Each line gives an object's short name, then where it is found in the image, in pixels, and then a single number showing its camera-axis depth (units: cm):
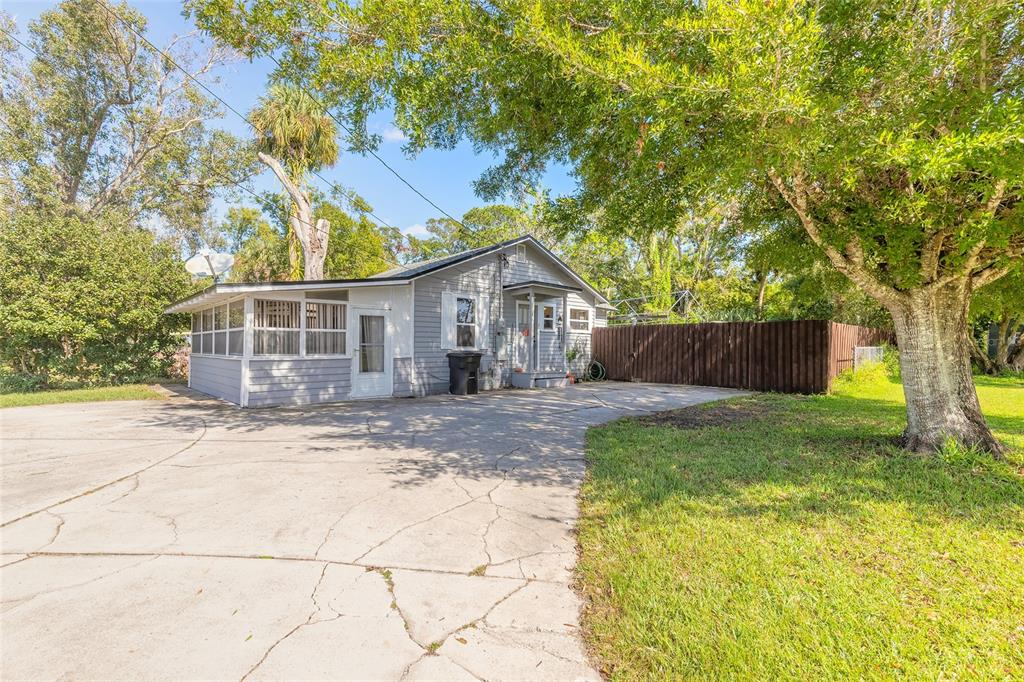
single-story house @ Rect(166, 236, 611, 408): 924
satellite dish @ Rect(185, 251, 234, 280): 1307
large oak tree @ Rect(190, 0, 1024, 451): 301
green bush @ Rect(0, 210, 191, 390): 1091
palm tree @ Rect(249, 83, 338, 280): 1598
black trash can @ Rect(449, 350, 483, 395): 1117
